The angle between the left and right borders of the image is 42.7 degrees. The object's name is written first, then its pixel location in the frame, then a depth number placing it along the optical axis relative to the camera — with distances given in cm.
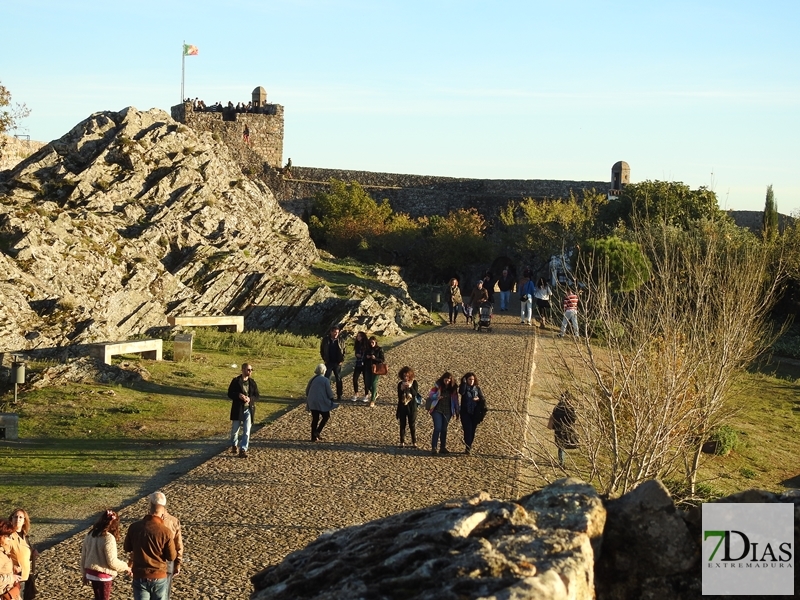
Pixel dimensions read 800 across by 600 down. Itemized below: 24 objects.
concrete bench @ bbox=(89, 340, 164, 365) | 2486
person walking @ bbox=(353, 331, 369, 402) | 2136
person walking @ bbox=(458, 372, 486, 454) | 1683
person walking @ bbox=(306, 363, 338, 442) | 1756
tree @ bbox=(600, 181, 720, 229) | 4641
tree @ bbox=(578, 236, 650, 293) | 3497
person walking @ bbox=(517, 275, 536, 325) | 3453
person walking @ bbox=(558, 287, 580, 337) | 2659
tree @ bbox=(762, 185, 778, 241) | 4762
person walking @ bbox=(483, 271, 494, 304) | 3578
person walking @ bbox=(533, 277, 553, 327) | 3391
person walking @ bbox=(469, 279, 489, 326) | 3334
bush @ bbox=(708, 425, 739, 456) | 2314
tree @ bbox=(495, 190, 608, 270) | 4900
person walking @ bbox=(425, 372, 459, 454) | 1705
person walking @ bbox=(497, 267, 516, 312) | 4018
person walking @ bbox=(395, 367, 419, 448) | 1742
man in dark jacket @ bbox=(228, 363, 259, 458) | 1658
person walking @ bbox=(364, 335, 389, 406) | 2081
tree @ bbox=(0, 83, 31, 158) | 3669
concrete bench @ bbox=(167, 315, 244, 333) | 3193
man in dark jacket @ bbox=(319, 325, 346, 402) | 2144
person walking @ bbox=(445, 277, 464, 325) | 3631
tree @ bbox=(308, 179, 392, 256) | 5309
